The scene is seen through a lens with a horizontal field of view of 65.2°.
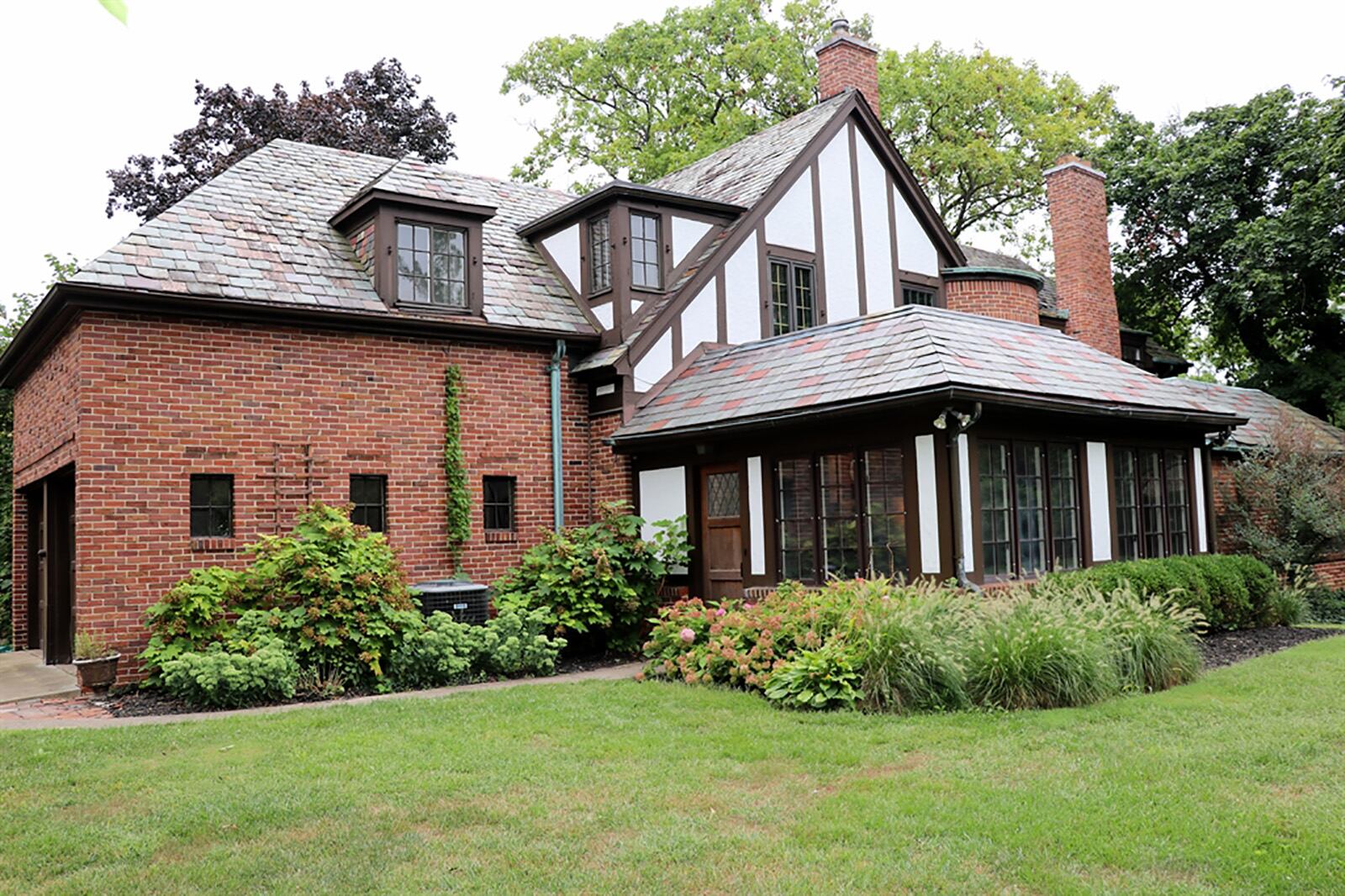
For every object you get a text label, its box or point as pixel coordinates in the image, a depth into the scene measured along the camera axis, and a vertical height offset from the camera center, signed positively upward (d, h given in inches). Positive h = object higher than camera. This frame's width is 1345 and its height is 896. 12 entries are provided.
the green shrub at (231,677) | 360.8 -49.6
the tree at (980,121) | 1138.7 +432.5
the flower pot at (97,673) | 394.9 -51.0
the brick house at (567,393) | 424.2 +58.5
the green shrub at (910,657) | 315.6 -43.8
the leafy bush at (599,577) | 467.5 -24.6
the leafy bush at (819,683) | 323.6 -52.0
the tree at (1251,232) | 875.4 +241.0
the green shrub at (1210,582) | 446.3 -35.5
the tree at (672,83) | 1179.3 +506.4
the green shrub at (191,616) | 396.5 -30.8
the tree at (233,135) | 968.3 +369.4
